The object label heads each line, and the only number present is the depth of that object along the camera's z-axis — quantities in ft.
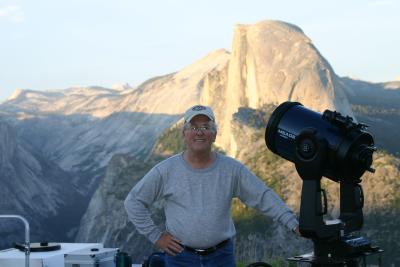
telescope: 18.19
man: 19.08
